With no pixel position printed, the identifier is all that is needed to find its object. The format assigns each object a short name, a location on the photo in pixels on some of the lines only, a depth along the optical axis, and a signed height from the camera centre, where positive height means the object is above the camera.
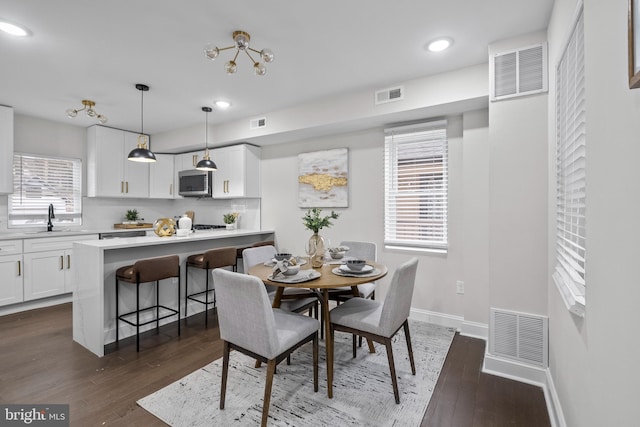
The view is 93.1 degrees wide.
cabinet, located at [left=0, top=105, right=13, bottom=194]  3.82 +0.77
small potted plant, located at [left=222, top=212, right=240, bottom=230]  4.83 -0.15
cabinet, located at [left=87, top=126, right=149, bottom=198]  4.73 +0.73
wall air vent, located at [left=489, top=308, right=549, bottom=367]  2.22 -0.95
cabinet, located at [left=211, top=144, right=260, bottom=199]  4.57 +0.61
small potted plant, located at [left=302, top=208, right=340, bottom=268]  2.56 -0.32
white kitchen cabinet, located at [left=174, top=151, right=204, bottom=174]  5.18 +0.89
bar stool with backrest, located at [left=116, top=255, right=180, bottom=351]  2.75 -0.59
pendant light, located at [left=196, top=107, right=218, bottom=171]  3.94 +0.62
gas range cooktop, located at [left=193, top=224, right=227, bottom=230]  5.20 -0.28
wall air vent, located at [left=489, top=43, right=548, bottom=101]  2.24 +1.07
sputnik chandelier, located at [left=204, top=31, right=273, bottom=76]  2.14 +1.15
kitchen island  2.69 -0.70
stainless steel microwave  4.93 +0.46
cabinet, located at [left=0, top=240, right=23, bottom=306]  3.62 -0.74
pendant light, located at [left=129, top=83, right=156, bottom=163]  3.26 +0.63
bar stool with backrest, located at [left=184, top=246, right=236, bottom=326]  3.36 -0.58
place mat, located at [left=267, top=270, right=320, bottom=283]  2.03 -0.46
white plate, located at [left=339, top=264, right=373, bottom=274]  2.23 -0.44
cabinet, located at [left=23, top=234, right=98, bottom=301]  3.84 -0.74
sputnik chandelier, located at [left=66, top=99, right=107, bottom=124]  3.56 +1.28
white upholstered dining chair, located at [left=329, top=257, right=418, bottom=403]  1.96 -0.74
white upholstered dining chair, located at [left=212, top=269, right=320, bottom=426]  1.69 -0.70
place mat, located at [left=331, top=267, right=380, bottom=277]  2.18 -0.46
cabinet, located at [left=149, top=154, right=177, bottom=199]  5.37 +0.58
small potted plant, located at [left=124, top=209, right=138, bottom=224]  5.36 -0.10
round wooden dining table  1.97 -0.48
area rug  1.86 -1.27
